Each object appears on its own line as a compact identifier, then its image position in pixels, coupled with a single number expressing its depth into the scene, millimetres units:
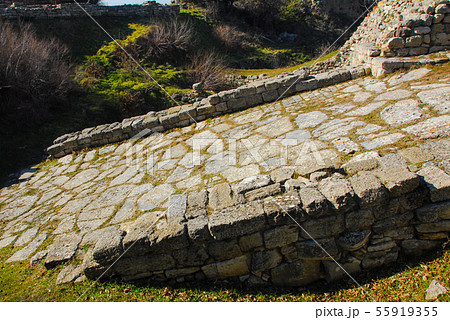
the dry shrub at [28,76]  8094
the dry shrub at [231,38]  17047
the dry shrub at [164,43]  12789
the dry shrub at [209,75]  10155
